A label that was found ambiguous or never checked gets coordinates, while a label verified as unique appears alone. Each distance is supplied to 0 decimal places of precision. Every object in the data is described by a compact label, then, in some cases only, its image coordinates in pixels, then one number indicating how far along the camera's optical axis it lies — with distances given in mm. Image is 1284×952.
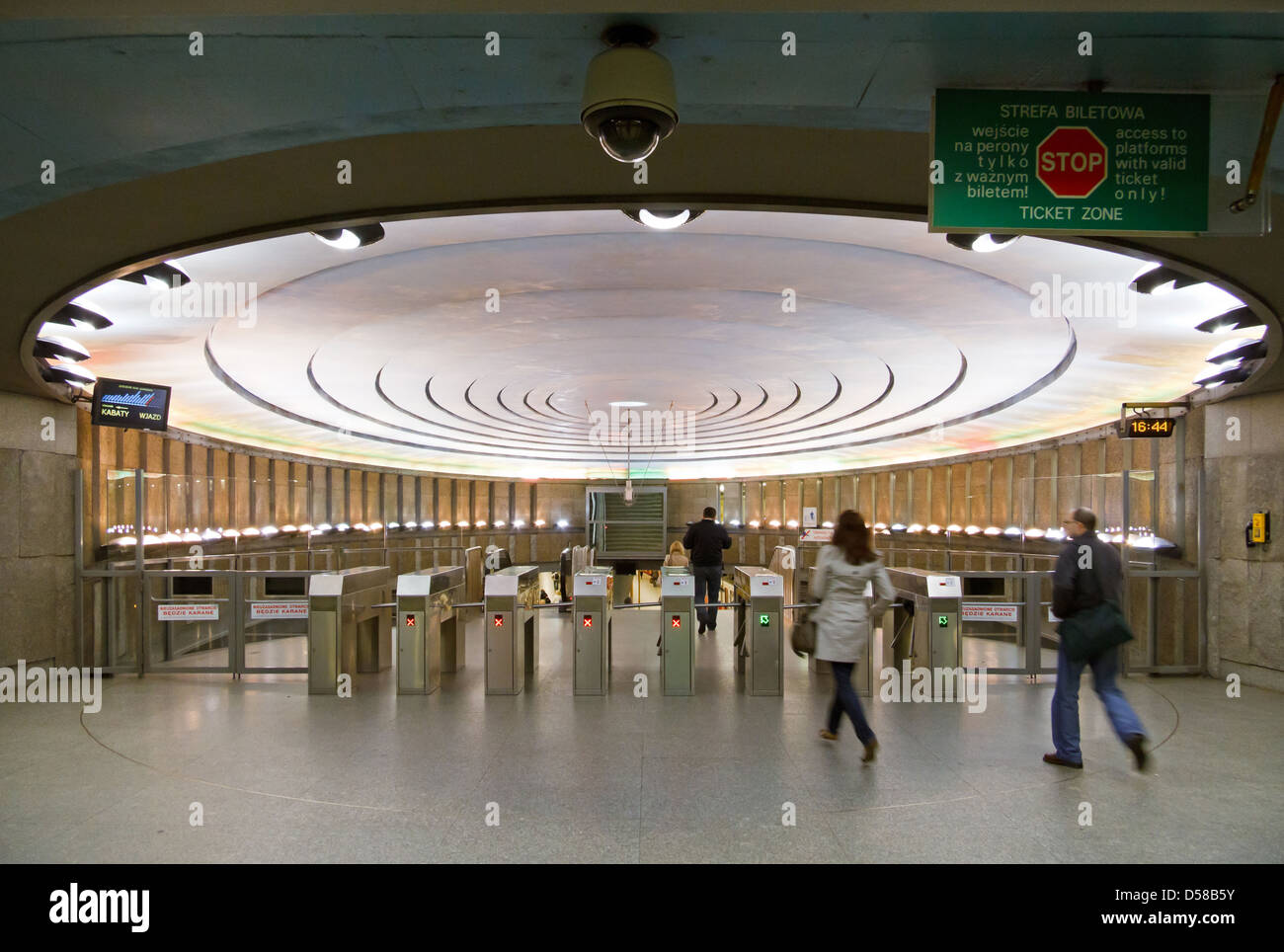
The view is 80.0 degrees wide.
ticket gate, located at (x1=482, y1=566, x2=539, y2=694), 7414
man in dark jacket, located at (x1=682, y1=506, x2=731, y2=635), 10219
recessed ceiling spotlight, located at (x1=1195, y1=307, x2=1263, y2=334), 6512
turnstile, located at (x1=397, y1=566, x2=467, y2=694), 7500
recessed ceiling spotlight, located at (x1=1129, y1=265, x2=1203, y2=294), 5325
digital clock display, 9117
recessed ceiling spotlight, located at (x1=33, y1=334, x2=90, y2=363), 7551
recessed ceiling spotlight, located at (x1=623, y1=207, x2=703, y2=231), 4727
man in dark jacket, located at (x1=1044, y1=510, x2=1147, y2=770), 4996
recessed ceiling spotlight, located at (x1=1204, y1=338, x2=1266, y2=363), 7162
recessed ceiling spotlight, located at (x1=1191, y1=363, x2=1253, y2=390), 7906
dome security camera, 2625
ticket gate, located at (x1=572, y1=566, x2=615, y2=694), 7398
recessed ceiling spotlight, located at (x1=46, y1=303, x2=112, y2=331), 6391
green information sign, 3066
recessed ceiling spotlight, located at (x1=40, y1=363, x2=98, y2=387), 8109
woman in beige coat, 5312
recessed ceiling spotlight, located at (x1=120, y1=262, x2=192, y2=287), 5605
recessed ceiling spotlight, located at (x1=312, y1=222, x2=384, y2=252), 4914
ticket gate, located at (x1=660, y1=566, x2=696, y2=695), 7402
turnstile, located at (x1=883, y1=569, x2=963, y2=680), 7906
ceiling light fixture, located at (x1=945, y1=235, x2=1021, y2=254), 4988
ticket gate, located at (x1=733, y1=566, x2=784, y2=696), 7414
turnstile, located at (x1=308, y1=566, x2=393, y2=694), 7660
